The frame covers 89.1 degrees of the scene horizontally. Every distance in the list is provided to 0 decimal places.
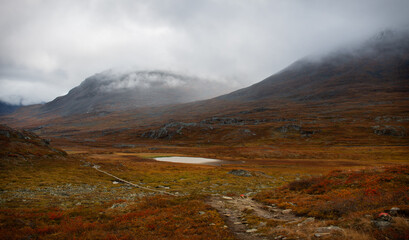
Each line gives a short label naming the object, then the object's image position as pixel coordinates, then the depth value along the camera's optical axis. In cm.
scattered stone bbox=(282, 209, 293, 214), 1582
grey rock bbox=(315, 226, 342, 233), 998
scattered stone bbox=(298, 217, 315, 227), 1216
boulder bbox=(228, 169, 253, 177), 4153
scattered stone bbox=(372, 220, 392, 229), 909
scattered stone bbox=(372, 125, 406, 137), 11990
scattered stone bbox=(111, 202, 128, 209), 1807
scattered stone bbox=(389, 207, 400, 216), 1003
